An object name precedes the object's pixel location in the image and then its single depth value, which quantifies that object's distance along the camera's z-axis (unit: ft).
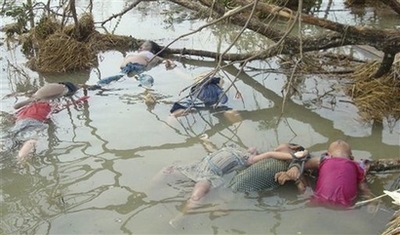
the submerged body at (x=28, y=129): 17.16
